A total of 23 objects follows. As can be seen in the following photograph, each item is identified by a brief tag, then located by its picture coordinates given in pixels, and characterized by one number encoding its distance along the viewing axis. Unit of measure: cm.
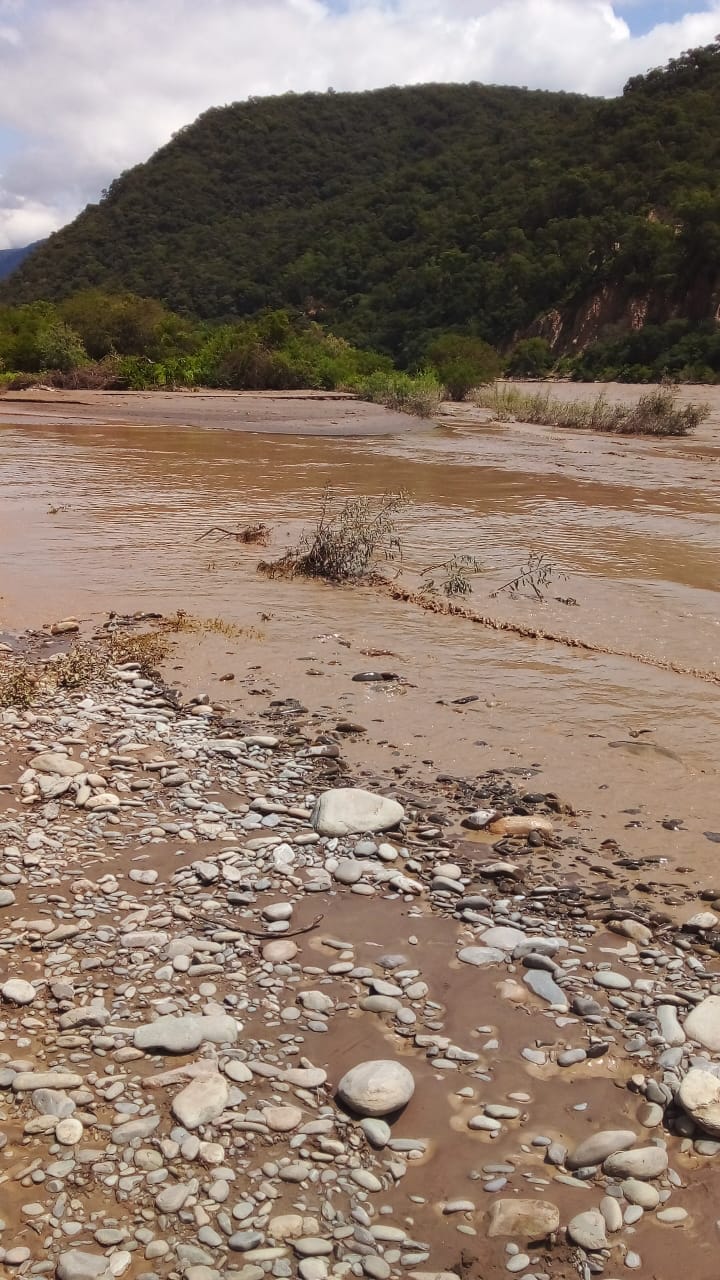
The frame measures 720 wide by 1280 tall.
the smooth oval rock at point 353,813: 383
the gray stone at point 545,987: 290
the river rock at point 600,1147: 231
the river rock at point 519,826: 391
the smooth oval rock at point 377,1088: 243
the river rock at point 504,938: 317
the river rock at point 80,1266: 198
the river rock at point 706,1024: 272
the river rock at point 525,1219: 213
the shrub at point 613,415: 2345
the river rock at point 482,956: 308
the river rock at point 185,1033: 263
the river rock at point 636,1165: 228
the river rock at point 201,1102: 238
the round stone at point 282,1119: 239
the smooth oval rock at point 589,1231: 210
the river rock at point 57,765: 418
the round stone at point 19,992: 280
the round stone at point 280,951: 307
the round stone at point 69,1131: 230
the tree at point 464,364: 3553
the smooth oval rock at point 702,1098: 240
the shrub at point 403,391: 2744
